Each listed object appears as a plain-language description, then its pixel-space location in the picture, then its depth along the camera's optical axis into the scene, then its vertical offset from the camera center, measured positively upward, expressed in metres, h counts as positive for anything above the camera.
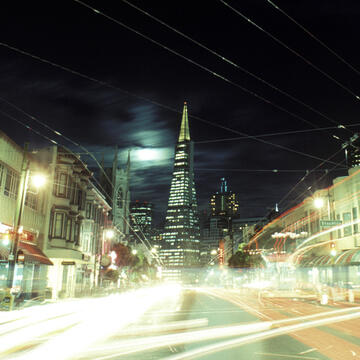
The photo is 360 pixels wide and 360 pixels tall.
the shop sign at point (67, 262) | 41.81 +1.11
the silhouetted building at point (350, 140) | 27.83 +9.46
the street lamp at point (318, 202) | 40.88 +7.54
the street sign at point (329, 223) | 34.22 +4.65
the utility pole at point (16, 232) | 24.41 +2.39
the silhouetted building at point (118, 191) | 116.50 +24.47
